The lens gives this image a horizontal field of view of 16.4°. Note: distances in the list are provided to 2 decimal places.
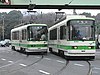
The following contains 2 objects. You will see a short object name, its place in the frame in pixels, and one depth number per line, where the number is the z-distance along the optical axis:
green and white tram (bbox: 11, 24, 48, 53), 33.41
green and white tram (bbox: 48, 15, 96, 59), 24.97
